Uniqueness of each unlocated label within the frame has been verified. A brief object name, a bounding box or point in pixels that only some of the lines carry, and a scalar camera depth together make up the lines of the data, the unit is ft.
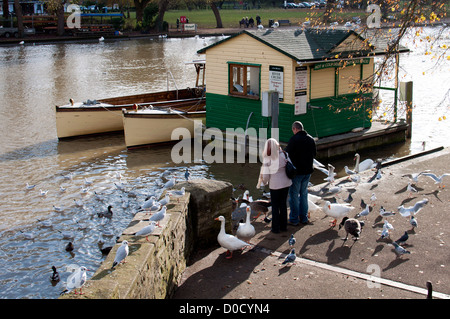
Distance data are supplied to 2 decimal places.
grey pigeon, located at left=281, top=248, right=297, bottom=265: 27.43
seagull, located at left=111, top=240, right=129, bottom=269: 21.36
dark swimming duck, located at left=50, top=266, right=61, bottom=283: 34.53
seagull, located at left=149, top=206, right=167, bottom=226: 25.81
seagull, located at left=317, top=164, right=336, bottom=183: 45.52
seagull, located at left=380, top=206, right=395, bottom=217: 34.30
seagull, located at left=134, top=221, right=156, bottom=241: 23.97
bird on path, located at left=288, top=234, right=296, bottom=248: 29.76
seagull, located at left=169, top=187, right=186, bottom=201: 29.48
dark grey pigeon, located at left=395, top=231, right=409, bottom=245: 30.04
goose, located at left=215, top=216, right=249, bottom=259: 28.68
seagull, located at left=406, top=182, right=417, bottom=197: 39.51
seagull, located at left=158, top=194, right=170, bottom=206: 29.77
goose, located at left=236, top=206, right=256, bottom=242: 30.19
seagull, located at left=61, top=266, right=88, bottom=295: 24.43
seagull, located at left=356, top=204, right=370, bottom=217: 34.80
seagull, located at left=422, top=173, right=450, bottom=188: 41.07
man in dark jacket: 32.50
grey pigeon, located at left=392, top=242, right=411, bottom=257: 28.42
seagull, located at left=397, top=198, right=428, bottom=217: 33.99
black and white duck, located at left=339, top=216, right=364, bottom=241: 30.35
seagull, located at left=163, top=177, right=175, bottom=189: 44.25
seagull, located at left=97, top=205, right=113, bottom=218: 45.01
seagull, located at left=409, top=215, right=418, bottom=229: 32.45
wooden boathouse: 55.88
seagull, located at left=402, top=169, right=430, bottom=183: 42.34
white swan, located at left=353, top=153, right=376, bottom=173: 49.62
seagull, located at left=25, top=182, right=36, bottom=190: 52.48
